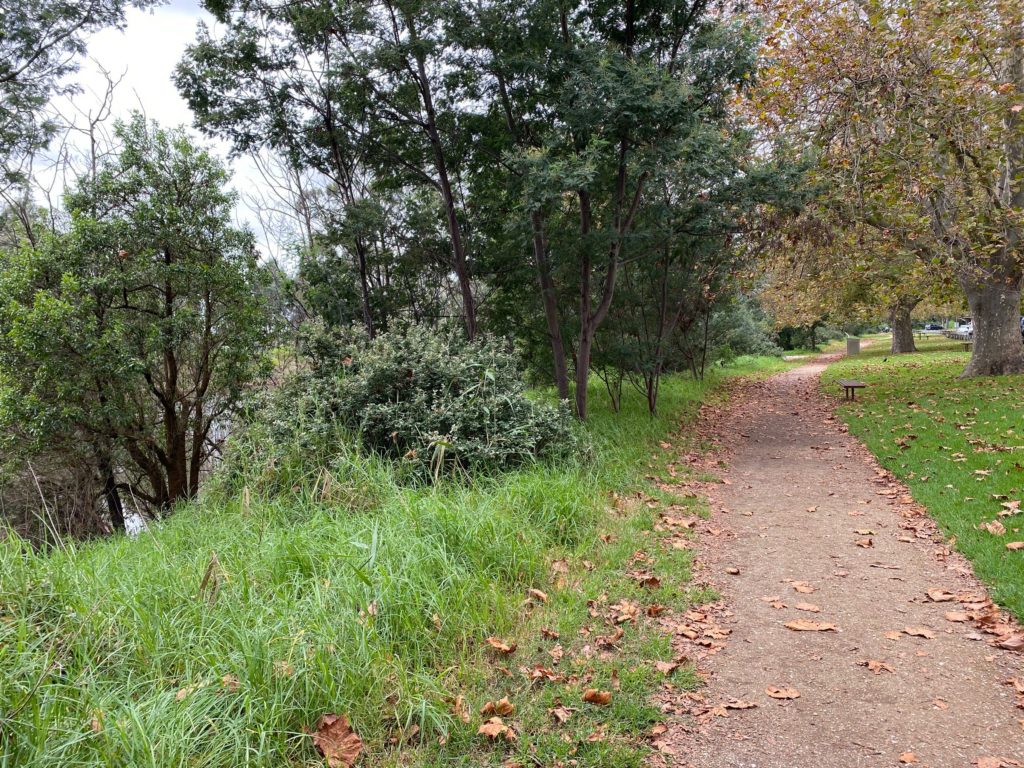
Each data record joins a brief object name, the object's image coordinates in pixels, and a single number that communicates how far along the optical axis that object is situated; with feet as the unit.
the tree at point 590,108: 24.82
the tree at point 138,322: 28.32
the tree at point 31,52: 33.12
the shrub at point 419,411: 20.18
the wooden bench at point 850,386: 42.00
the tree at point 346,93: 30.04
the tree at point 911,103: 28.68
